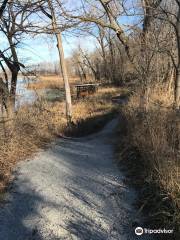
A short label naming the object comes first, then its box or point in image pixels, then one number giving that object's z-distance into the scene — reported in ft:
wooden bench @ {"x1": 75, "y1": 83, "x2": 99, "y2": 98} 52.59
